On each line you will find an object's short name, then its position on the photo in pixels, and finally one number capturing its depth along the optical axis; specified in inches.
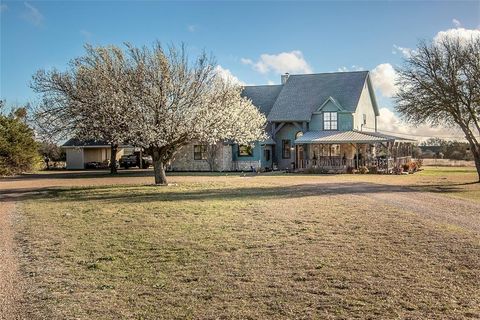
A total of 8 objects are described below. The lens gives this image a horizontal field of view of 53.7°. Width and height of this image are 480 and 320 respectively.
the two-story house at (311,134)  1581.0
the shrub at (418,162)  1685.5
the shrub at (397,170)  1419.8
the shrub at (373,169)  1444.5
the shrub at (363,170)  1448.1
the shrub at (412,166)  1496.1
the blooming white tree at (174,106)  919.0
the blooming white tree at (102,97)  906.7
